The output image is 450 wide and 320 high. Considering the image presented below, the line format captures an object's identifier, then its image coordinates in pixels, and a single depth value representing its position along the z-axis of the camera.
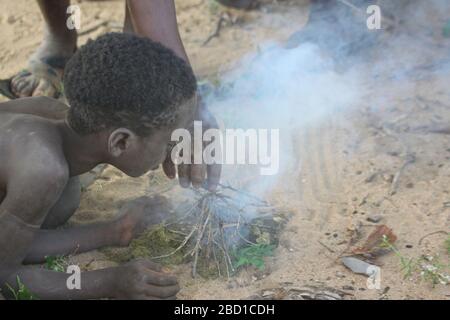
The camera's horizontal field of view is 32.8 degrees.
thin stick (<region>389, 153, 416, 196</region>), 3.12
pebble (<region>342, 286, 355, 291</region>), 2.61
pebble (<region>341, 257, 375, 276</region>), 2.67
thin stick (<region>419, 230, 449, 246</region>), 2.84
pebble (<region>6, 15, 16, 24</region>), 4.54
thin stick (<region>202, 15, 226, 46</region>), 4.35
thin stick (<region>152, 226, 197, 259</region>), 2.80
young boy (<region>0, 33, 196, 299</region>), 2.38
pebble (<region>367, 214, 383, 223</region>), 2.96
